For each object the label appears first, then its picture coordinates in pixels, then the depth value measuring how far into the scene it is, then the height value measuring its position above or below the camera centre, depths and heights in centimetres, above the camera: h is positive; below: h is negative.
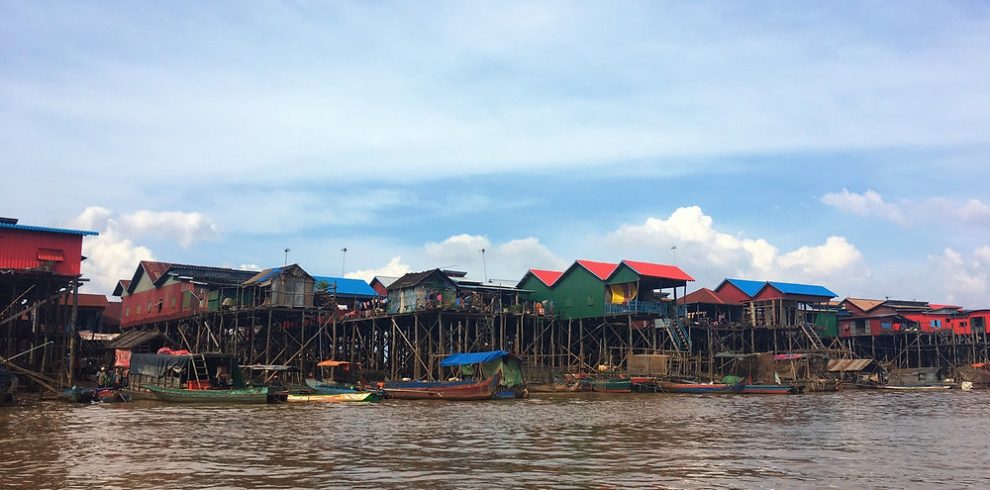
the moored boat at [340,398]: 4303 -261
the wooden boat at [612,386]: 5425 -247
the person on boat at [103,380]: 5028 -205
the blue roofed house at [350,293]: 6343 +415
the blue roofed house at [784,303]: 7188 +378
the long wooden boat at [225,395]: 4022 -235
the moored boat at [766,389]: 5422 -264
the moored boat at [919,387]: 6412 -298
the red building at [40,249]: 4462 +508
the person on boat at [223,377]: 4453 -163
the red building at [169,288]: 6228 +436
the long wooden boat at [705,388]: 5366 -255
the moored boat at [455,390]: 4481 -232
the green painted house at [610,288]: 6209 +442
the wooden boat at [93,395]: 4056 -243
